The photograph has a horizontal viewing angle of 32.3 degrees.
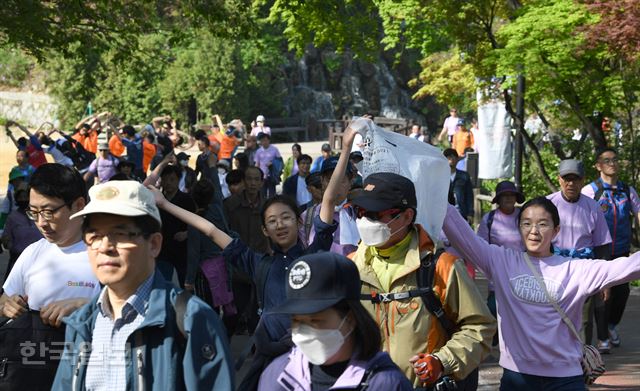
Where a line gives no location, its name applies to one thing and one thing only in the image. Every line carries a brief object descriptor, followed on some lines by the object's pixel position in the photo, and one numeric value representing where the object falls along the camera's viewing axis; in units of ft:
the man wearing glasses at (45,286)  15.30
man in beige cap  11.77
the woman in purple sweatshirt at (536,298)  18.43
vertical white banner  67.62
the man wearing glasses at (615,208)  33.60
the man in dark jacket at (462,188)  50.93
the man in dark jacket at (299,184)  49.66
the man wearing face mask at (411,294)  15.43
